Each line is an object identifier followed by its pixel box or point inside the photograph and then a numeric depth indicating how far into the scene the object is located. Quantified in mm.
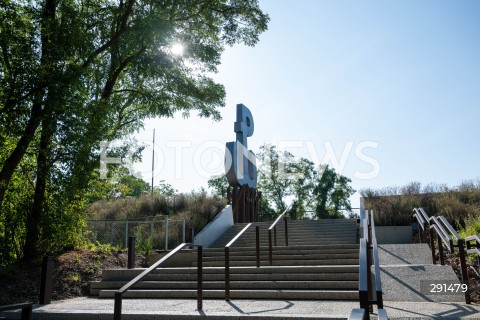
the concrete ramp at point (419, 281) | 6664
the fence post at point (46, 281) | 7466
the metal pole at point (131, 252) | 9512
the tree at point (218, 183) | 44378
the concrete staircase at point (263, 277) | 7402
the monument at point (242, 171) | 17406
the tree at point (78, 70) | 8406
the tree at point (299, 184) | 36062
